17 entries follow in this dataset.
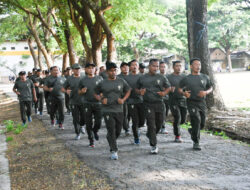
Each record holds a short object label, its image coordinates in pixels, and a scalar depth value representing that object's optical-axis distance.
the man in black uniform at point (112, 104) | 6.14
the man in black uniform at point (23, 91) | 10.97
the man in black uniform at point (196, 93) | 6.48
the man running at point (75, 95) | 8.20
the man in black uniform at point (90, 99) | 7.12
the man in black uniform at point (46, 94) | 12.16
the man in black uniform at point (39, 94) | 14.21
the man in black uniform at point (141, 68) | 9.20
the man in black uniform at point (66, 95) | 11.62
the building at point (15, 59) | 68.56
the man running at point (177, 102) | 7.39
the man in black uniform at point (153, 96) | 6.40
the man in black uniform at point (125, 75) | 7.58
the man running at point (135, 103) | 7.52
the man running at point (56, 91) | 9.85
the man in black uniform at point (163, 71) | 8.61
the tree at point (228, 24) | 48.44
